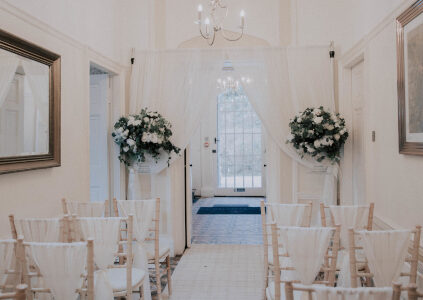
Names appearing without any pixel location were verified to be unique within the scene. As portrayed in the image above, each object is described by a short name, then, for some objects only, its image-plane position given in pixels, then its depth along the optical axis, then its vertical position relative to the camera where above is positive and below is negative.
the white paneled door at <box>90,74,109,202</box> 4.88 +0.32
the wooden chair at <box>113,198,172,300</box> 3.45 -0.92
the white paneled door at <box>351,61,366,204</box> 4.31 +0.27
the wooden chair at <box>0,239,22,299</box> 2.04 -0.57
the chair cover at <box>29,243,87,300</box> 1.98 -0.56
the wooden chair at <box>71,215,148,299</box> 2.63 -0.91
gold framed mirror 2.65 +0.44
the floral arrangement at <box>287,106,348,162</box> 4.43 +0.29
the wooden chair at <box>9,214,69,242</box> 2.50 -0.46
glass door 10.16 +0.28
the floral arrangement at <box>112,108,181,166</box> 4.57 +0.30
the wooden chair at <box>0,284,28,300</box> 1.45 -0.51
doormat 7.96 -1.14
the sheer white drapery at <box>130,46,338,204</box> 4.88 +1.00
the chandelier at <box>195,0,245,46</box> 5.22 +1.90
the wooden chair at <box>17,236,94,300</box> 1.97 -0.57
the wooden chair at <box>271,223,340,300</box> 2.17 -0.64
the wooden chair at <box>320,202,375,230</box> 2.96 -0.49
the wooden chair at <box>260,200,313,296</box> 3.13 -0.71
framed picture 2.49 +0.55
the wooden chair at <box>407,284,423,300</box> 1.37 -0.50
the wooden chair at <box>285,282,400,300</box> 1.39 -0.52
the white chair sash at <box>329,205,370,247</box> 2.99 -0.47
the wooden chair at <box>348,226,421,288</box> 2.12 -0.57
